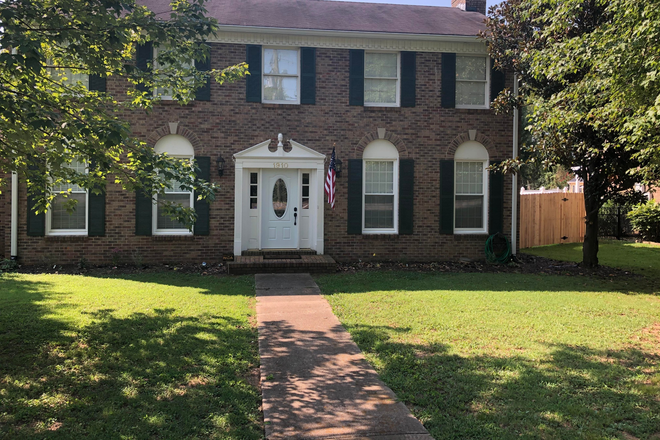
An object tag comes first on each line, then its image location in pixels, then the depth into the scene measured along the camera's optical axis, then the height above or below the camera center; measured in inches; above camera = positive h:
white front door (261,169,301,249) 481.7 +5.6
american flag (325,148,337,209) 443.5 +31.2
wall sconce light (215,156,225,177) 460.4 +47.5
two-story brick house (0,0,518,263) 457.4 +65.3
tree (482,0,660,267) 273.9 +79.5
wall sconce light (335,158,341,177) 475.5 +49.0
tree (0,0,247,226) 169.2 +56.3
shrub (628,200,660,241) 705.0 +0.2
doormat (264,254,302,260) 457.7 -39.1
